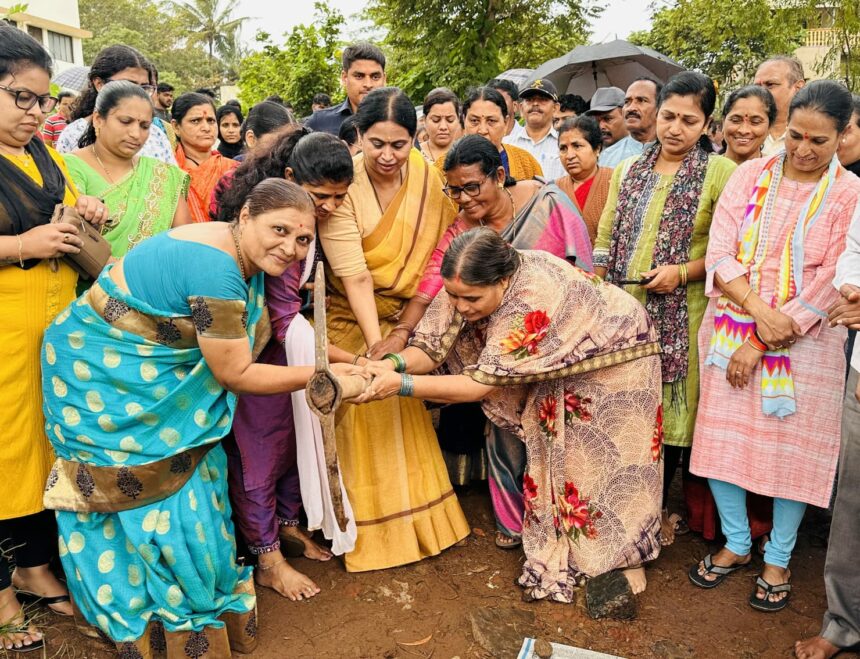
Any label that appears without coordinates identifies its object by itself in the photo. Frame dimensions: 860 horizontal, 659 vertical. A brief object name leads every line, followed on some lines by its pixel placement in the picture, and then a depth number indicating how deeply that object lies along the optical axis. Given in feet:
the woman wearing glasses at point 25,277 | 9.20
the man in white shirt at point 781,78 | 15.11
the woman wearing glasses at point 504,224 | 10.82
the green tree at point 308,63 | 41.14
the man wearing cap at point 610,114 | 20.06
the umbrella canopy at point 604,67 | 26.68
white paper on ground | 9.42
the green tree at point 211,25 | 118.42
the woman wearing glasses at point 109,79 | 13.25
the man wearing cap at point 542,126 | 19.47
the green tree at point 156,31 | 114.73
